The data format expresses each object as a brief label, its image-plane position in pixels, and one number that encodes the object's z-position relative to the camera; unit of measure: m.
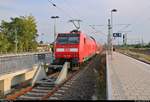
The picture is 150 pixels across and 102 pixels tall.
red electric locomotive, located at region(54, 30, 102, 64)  26.89
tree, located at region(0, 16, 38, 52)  87.31
